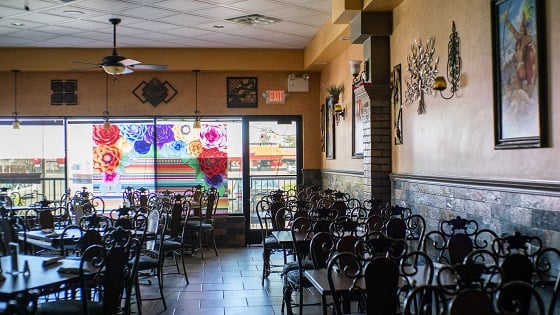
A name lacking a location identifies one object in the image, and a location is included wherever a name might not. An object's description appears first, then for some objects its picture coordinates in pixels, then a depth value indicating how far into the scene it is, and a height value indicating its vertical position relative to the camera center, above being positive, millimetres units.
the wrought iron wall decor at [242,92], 10094 +1329
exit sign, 10094 +1230
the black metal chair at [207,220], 8674 -890
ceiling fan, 7168 +1334
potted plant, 8380 +1117
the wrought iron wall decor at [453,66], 4547 +805
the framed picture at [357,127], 7123 +492
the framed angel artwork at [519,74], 3348 +567
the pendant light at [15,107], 9867 +1072
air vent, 7594 +2034
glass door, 10125 +115
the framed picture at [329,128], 9039 +601
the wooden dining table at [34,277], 3189 -698
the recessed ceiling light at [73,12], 7261 +2038
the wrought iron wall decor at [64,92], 9938 +1335
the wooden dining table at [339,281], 3201 -713
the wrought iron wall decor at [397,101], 5996 +690
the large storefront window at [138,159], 10039 +115
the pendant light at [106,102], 9961 +1155
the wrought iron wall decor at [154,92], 10031 +1335
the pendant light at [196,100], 10031 +1184
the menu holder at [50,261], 3887 -672
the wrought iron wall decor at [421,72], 5105 +874
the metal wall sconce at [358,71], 6465 +1127
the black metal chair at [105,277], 3564 -729
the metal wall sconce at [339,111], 8227 +797
